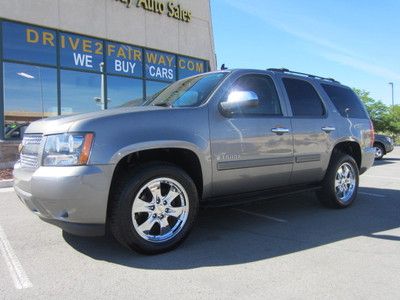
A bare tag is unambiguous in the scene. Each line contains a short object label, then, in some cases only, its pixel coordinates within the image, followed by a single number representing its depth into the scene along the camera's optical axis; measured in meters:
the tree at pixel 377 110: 41.56
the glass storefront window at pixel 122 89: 14.24
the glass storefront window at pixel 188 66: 16.50
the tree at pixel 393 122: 42.69
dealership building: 12.02
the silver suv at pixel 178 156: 3.84
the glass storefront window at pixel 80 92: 13.02
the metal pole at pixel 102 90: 13.96
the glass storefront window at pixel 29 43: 11.84
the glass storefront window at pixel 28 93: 11.91
